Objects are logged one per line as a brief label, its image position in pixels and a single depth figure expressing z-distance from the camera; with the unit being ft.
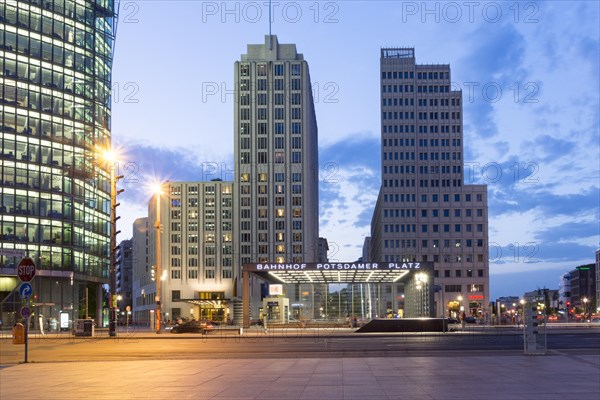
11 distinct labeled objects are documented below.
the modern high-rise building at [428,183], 549.13
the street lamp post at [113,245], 180.45
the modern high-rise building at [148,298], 603.67
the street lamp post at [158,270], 201.87
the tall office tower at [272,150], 554.05
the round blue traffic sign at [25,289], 85.05
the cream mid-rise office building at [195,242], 551.18
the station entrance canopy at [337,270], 230.48
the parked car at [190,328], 205.87
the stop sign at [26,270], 84.17
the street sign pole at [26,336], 87.12
